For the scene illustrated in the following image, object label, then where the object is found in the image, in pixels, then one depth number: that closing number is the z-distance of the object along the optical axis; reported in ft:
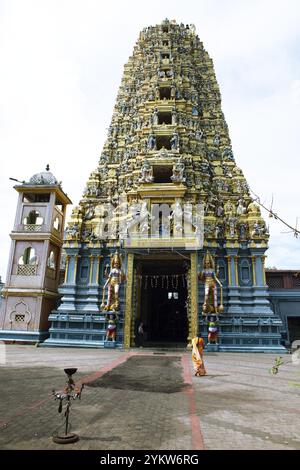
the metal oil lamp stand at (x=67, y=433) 14.92
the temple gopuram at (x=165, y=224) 62.03
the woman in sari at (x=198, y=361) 34.16
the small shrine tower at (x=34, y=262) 65.77
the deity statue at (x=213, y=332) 58.29
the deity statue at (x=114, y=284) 60.95
